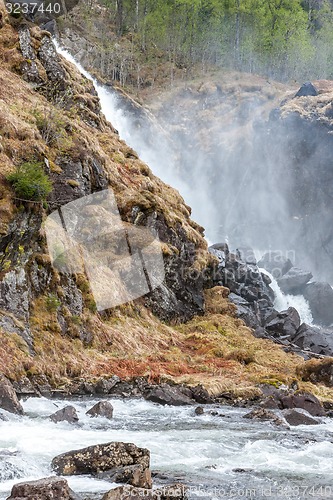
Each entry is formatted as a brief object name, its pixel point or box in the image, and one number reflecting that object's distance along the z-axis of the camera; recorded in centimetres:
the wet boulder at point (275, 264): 4709
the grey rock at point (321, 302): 4328
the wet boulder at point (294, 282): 4478
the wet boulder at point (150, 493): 677
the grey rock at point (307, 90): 6494
